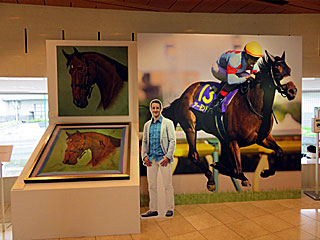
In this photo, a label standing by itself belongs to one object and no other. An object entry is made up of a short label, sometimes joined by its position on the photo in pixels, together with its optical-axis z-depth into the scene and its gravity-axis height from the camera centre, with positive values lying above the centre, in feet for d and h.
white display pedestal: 13.39 -4.05
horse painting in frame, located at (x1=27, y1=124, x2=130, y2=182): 14.25 -1.95
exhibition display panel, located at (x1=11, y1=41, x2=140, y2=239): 13.55 -1.92
